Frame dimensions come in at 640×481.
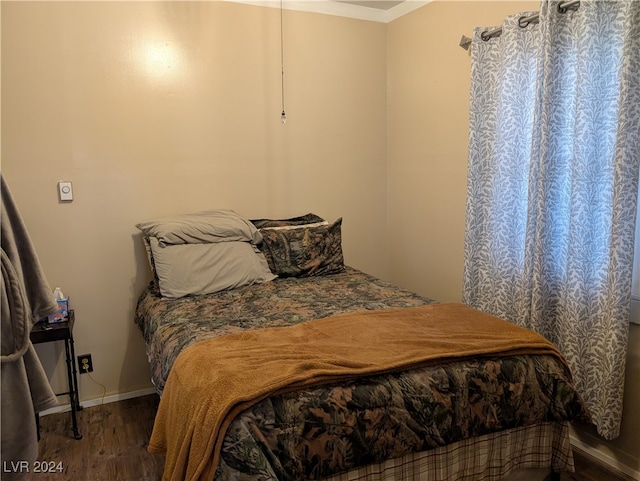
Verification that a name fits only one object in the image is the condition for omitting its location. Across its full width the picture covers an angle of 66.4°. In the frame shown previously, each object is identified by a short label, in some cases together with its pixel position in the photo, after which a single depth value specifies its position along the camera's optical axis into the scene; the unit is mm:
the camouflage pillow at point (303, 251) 2904
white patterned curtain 2047
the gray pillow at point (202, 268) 2574
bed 1387
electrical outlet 2883
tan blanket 1386
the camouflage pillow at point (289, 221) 3121
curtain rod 2186
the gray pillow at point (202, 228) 2682
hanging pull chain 3235
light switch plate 2738
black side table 2443
